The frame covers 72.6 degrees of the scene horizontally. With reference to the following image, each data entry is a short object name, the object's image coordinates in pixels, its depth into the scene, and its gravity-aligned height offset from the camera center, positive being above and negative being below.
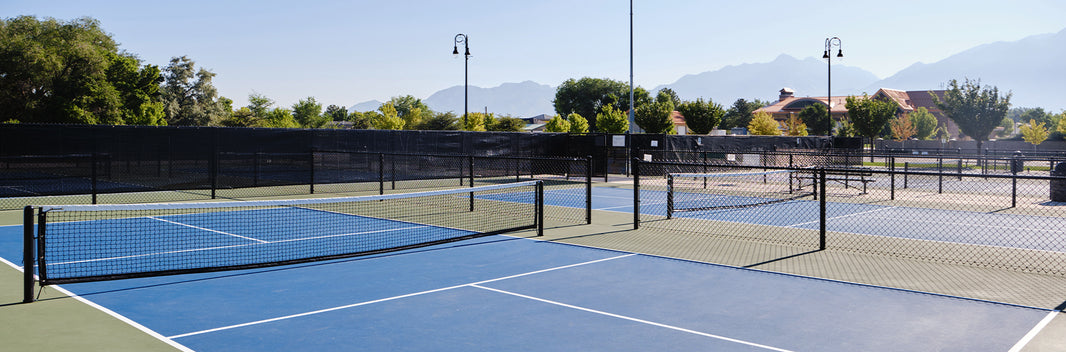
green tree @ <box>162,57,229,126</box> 82.62 +7.88
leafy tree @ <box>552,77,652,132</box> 116.50 +9.81
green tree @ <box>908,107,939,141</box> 84.25 +3.89
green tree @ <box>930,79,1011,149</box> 68.25 +4.49
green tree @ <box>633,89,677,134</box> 59.25 +3.14
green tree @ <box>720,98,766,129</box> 122.31 +7.23
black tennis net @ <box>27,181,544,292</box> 9.89 -1.40
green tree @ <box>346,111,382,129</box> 91.93 +4.88
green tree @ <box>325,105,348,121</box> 138.62 +8.20
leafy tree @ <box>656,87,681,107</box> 112.32 +9.82
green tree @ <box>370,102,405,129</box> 79.31 +4.11
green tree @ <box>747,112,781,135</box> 69.56 +3.01
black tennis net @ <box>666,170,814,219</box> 18.55 -1.15
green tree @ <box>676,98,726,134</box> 60.28 +3.47
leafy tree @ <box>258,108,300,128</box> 79.51 +4.31
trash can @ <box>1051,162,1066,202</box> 20.35 -0.91
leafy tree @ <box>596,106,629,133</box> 67.00 +3.24
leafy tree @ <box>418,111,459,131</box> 84.94 +3.87
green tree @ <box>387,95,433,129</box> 125.03 +8.99
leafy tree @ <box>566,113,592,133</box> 73.00 +3.34
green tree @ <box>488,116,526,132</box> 81.38 +3.50
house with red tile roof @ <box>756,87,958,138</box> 117.81 +8.87
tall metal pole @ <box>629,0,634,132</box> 33.94 +4.64
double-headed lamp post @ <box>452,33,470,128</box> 39.48 +5.69
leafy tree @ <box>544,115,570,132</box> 73.25 +3.07
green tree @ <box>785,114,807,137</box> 81.54 +3.26
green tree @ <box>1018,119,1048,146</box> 69.94 +2.30
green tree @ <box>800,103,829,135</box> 98.94 +5.46
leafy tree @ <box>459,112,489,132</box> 78.30 +3.70
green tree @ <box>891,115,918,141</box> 84.38 +3.23
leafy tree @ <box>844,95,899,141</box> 64.81 +3.85
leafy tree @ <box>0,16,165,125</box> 53.56 +5.98
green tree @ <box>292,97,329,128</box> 102.76 +6.32
